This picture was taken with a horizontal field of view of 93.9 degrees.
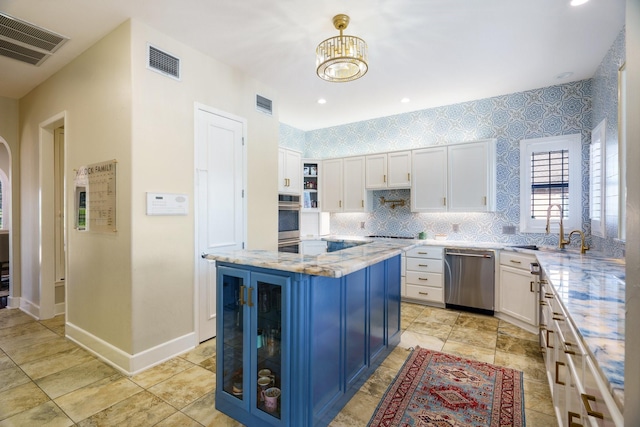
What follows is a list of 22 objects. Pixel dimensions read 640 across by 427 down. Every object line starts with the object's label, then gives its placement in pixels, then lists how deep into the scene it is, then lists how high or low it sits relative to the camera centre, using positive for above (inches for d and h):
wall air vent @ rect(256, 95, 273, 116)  147.6 +53.6
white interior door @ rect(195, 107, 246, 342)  120.0 +7.0
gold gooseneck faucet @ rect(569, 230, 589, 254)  116.0 -14.7
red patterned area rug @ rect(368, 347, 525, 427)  77.1 -53.8
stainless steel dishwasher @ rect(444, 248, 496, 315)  153.0 -36.2
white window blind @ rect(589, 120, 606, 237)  118.0 +13.0
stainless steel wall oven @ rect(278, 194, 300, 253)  173.3 -7.2
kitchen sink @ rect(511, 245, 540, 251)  152.1 -18.5
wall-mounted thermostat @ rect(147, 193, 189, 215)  103.0 +2.4
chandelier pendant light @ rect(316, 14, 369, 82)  91.5 +47.8
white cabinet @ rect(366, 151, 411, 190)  187.9 +26.5
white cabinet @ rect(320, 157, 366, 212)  205.5 +18.5
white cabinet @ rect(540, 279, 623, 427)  35.4 -25.6
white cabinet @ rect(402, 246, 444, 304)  166.9 -36.6
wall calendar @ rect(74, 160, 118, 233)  105.2 +5.0
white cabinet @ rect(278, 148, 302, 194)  194.1 +27.0
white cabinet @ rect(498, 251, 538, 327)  130.5 -35.9
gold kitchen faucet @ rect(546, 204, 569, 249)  129.6 -6.7
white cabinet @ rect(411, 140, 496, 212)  164.4 +19.1
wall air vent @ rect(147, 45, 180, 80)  104.3 +53.4
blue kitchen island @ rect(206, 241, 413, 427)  66.0 -30.2
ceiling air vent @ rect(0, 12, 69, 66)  99.6 +61.6
